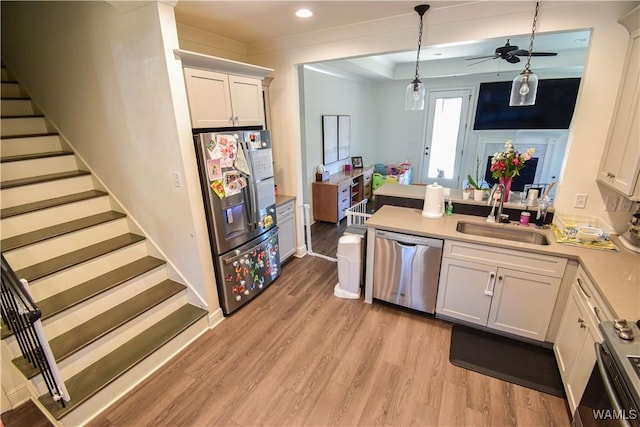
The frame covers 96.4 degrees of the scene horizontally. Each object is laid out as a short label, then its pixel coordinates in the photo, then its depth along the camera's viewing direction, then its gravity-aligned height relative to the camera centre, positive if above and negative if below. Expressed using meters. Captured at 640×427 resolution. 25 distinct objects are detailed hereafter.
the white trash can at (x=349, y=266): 2.78 -1.30
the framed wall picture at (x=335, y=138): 5.08 -0.16
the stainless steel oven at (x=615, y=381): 1.01 -0.96
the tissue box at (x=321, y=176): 4.89 -0.78
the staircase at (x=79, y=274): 1.89 -1.10
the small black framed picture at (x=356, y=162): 6.16 -0.69
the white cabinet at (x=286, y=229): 3.32 -1.16
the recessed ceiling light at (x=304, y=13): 2.29 +0.92
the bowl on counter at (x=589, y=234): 1.99 -0.74
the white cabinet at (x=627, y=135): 1.66 -0.07
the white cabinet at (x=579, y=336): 1.51 -1.19
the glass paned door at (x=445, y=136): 6.00 -0.20
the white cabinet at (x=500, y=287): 2.03 -1.18
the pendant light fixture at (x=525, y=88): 1.95 +0.25
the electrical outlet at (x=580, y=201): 2.20 -0.57
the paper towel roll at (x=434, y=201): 2.61 -0.66
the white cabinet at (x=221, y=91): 2.08 +0.31
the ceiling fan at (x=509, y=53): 3.14 +0.81
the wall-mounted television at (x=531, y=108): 4.95 +0.30
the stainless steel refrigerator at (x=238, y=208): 2.26 -0.66
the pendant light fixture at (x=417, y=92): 2.27 +0.27
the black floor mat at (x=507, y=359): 1.95 -1.67
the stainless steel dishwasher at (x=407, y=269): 2.37 -1.19
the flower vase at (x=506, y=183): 2.43 -0.47
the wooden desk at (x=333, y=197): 4.78 -1.13
